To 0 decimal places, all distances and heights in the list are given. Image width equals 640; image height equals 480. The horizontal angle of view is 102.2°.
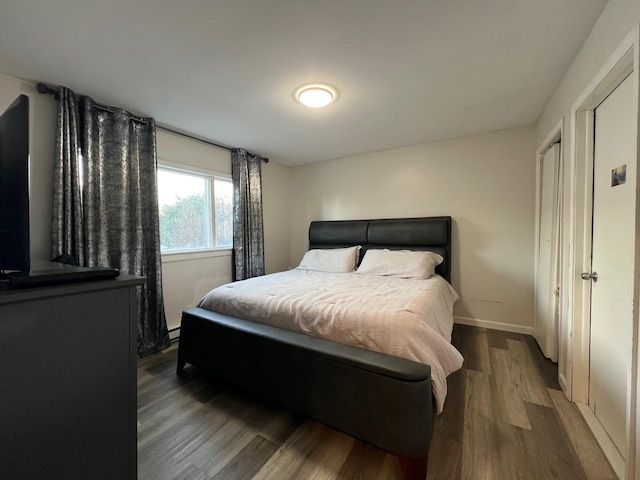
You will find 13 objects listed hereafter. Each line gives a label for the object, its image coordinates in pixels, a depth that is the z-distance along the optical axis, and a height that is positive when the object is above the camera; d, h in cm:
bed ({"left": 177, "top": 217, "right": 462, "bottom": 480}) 124 -78
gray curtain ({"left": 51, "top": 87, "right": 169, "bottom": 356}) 208 +34
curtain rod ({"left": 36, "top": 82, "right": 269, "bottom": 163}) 199 +116
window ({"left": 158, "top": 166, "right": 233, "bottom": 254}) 292 +31
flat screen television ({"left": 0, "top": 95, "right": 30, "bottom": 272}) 73 +17
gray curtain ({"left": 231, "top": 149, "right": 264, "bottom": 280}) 352 +29
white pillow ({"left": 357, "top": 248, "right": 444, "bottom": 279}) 278 -33
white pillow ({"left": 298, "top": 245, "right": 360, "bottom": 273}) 327 -34
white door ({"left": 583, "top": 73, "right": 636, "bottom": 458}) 127 -15
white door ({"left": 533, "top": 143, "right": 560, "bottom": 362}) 217 -21
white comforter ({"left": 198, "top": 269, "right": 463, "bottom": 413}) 146 -52
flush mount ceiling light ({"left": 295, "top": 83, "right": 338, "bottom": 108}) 202 +113
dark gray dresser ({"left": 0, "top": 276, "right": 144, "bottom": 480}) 65 -41
